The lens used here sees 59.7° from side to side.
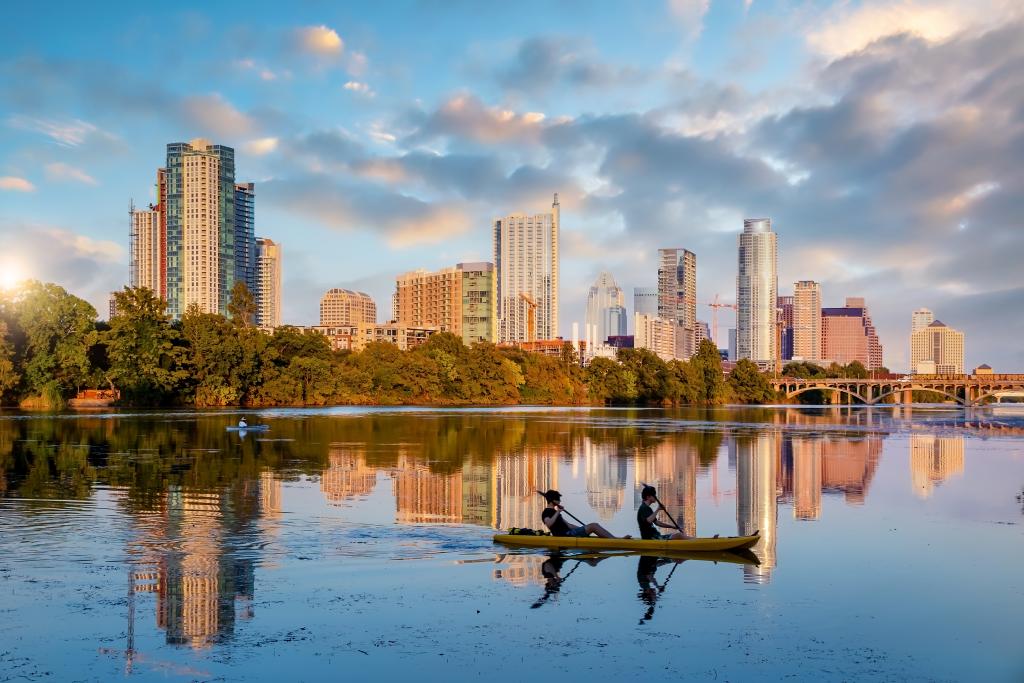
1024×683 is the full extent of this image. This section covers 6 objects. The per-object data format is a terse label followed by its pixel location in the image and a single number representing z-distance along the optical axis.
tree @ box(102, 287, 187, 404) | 102.81
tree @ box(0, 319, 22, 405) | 91.62
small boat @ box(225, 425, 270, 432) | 62.84
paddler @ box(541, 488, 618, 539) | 22.31
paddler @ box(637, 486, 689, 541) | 22.08
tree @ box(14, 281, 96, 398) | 95.81
